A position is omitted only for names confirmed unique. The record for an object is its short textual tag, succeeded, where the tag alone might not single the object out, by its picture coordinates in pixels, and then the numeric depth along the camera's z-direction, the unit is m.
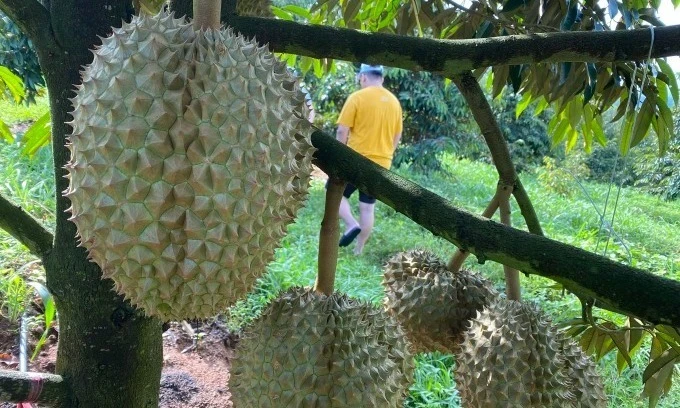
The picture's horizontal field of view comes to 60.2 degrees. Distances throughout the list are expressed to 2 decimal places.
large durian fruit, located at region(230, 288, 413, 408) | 0.93
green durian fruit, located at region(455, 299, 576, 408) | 1.04
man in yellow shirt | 4.63
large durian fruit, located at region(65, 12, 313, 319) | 0.75
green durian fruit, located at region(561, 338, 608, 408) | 1.10
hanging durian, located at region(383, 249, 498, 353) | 1.33
